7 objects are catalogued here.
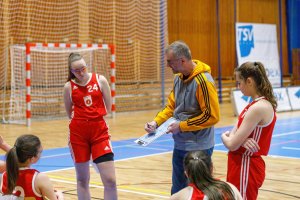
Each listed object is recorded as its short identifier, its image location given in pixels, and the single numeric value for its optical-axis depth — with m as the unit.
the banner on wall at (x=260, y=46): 28.84
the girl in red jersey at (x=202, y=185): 4.76
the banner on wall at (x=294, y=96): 26.55
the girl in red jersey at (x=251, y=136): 5.65
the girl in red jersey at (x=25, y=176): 5.39
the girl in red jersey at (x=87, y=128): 7.69
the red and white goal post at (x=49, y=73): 22.35
